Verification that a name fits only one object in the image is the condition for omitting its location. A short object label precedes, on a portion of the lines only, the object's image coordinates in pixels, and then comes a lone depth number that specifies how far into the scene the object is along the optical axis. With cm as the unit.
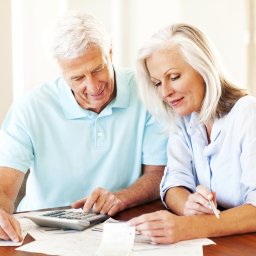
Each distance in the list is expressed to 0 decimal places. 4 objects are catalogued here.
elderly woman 168
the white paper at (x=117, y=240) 126
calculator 150
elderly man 192
